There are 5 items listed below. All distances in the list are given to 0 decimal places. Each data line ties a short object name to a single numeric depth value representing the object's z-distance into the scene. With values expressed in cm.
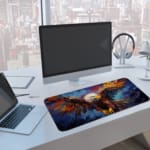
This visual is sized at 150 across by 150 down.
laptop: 116
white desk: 107
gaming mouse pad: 126
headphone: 216
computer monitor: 152
